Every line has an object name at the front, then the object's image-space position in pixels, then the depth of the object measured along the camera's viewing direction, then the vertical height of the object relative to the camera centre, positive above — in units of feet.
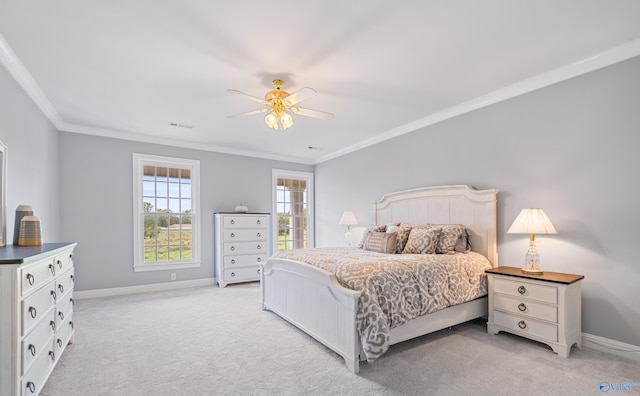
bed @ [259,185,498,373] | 8.20 -2.83
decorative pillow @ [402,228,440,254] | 11.54 -1.70
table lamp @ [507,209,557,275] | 9.34 -0.96
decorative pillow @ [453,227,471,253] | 11.72 -1.80
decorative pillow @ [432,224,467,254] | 11.57 -1.56
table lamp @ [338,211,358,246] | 17.62 -1.31
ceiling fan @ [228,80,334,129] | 9.75 +2.96
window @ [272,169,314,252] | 21.81 -0.83
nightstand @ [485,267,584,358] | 8.64 -3.29
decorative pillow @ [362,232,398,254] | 12.24 -1.84
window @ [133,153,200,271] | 16.78 -0.90
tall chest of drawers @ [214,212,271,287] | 17.89 -2.88
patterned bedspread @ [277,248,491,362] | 7.80 -2.54
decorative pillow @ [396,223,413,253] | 12.41 -1.64
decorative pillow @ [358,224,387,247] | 13.72 -1.48
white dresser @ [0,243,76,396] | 5.65 -2.49
